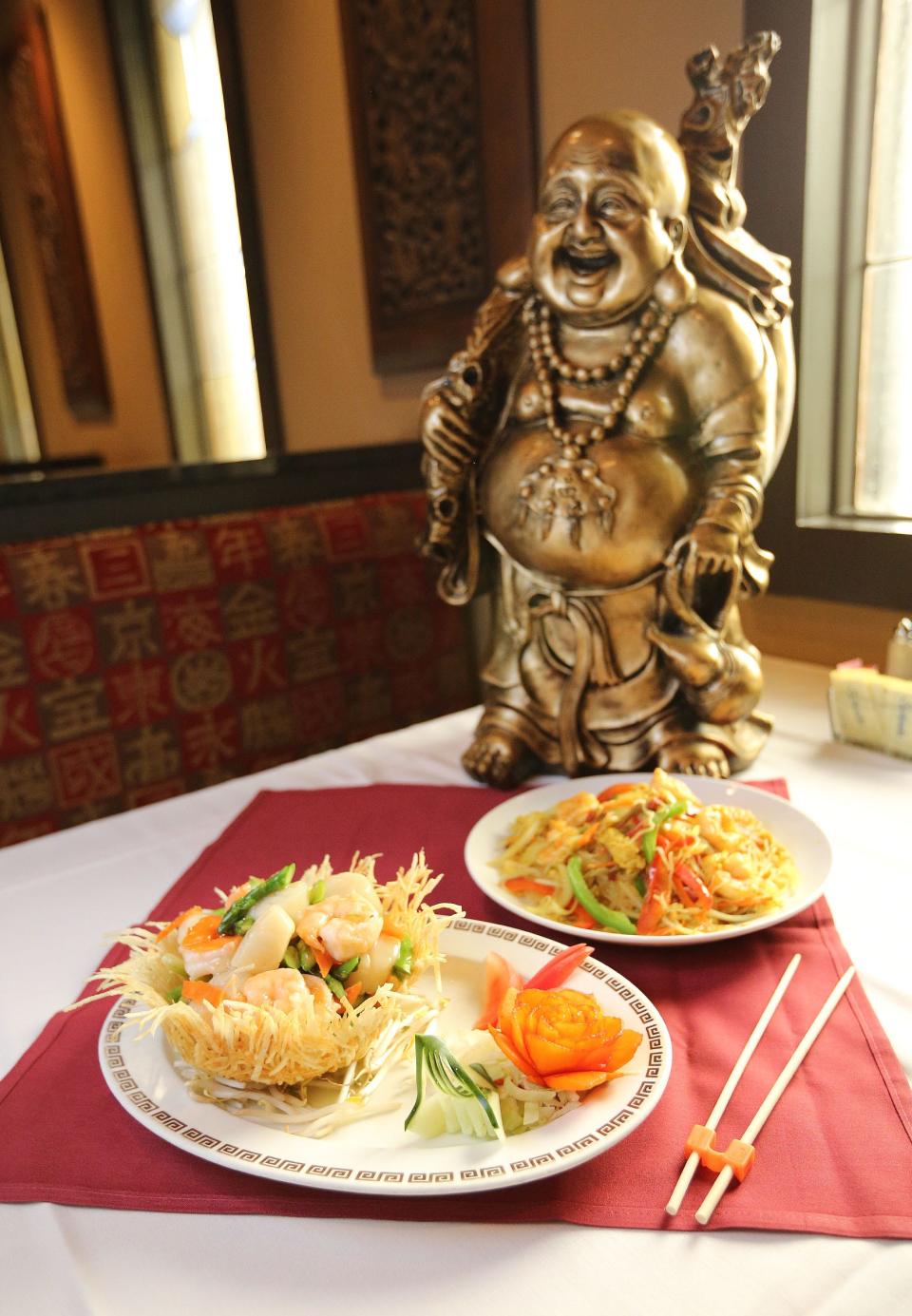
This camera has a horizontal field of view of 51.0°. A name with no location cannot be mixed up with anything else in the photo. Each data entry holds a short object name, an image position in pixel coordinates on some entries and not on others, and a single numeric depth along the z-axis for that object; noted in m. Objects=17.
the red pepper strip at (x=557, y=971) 0.59
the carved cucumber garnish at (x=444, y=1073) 0.50
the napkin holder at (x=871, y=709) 1.06
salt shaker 1.08
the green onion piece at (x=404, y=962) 0.59
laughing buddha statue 0.94
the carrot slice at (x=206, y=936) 0.58
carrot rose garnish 0.51
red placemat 0.48
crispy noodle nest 0.51
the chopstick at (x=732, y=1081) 0.48
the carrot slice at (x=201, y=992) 0.54
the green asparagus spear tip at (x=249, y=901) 0.59
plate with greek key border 0.46
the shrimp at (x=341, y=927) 0.57
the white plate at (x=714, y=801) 0.69
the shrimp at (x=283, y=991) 0.53
